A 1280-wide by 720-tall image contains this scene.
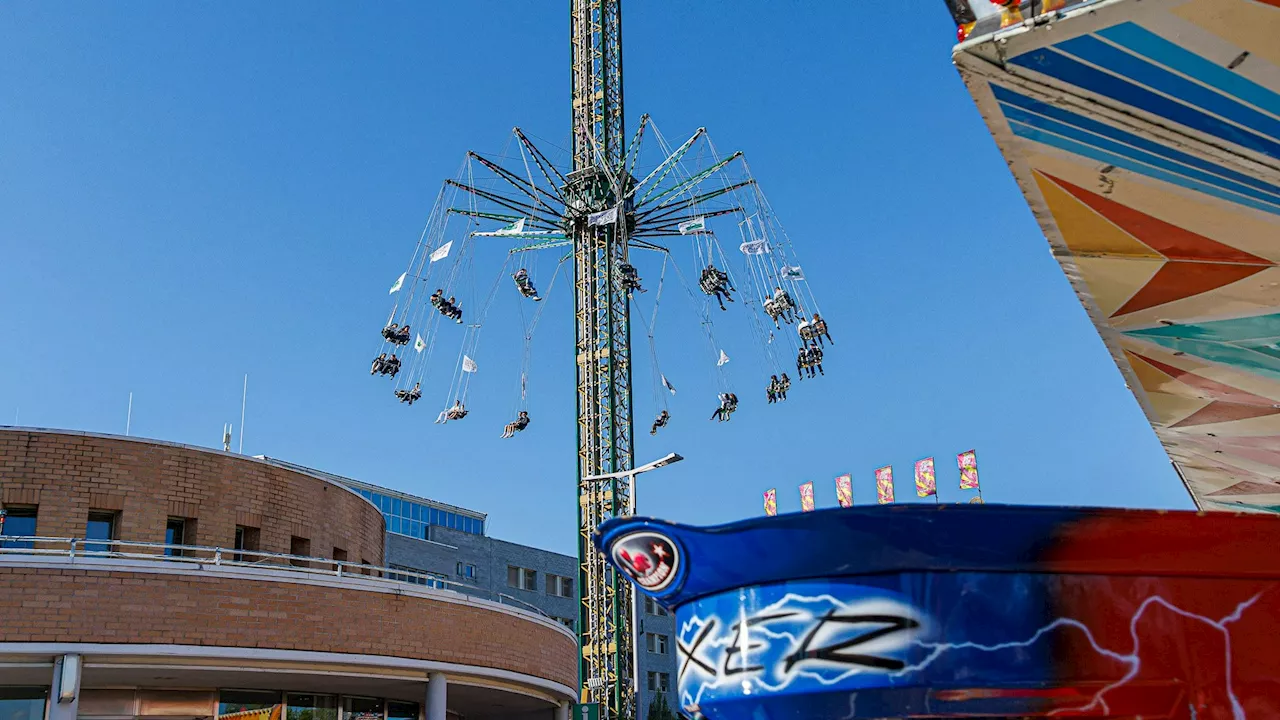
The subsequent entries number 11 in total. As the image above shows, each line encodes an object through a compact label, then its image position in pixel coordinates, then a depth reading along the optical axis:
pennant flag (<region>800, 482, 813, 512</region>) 55.28
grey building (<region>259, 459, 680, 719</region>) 60.75
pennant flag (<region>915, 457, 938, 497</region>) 52.31
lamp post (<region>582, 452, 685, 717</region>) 24.27
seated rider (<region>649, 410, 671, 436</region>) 46.50
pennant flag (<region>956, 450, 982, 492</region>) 51.62
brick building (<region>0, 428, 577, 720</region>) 20.67
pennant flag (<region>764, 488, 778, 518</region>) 57.53
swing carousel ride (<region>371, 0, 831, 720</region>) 38.84
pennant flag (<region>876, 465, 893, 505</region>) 52.75
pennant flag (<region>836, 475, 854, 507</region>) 54.03
